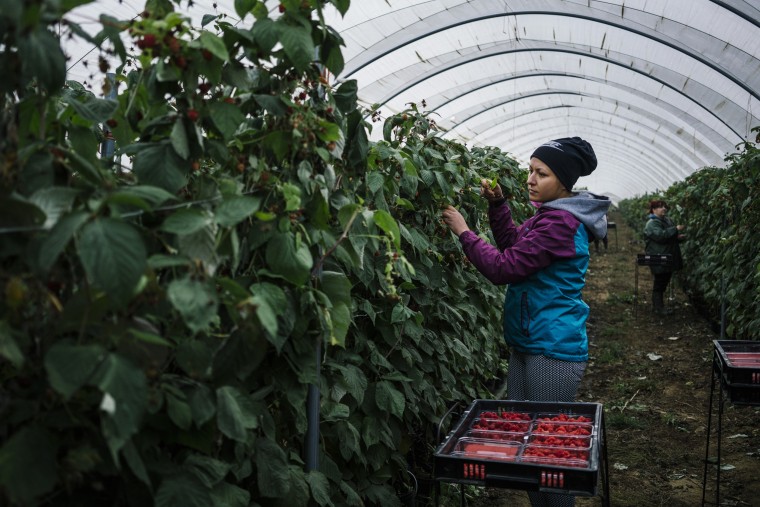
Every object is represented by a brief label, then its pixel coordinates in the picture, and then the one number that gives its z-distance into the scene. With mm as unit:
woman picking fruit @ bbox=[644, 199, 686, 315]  10281
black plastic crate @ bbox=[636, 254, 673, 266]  9844
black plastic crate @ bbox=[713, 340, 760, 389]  3172
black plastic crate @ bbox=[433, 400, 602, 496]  2088
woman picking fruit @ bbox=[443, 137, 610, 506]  2869
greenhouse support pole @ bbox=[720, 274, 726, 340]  7025
